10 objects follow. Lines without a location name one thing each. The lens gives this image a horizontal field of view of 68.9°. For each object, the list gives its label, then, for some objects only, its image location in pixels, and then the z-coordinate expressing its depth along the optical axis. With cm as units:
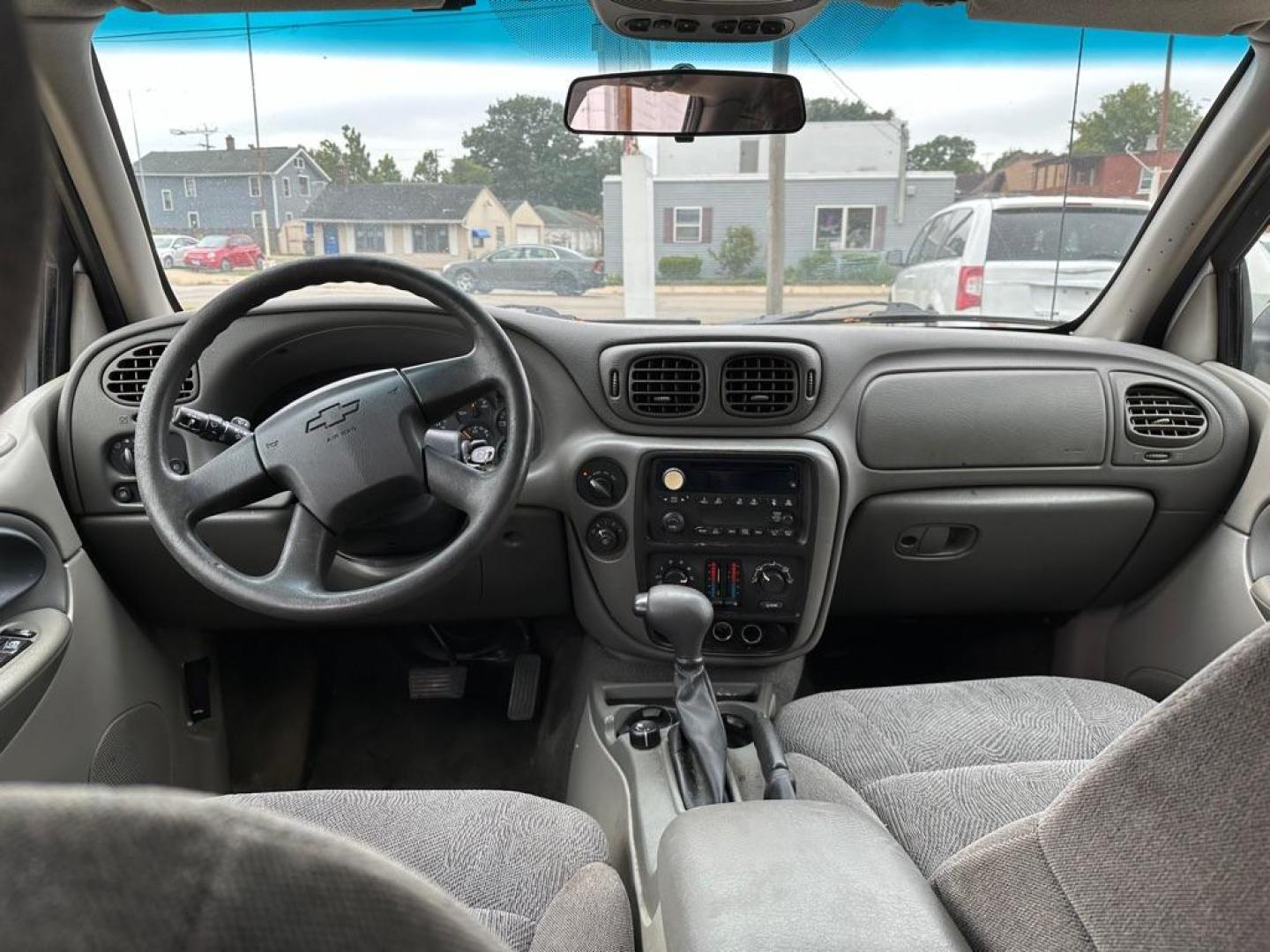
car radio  205
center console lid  89
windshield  193
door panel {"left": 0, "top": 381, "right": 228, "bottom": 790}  174
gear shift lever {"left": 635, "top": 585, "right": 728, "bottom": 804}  177
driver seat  40
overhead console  159
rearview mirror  191
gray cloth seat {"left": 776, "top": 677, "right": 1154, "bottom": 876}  145
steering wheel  148
